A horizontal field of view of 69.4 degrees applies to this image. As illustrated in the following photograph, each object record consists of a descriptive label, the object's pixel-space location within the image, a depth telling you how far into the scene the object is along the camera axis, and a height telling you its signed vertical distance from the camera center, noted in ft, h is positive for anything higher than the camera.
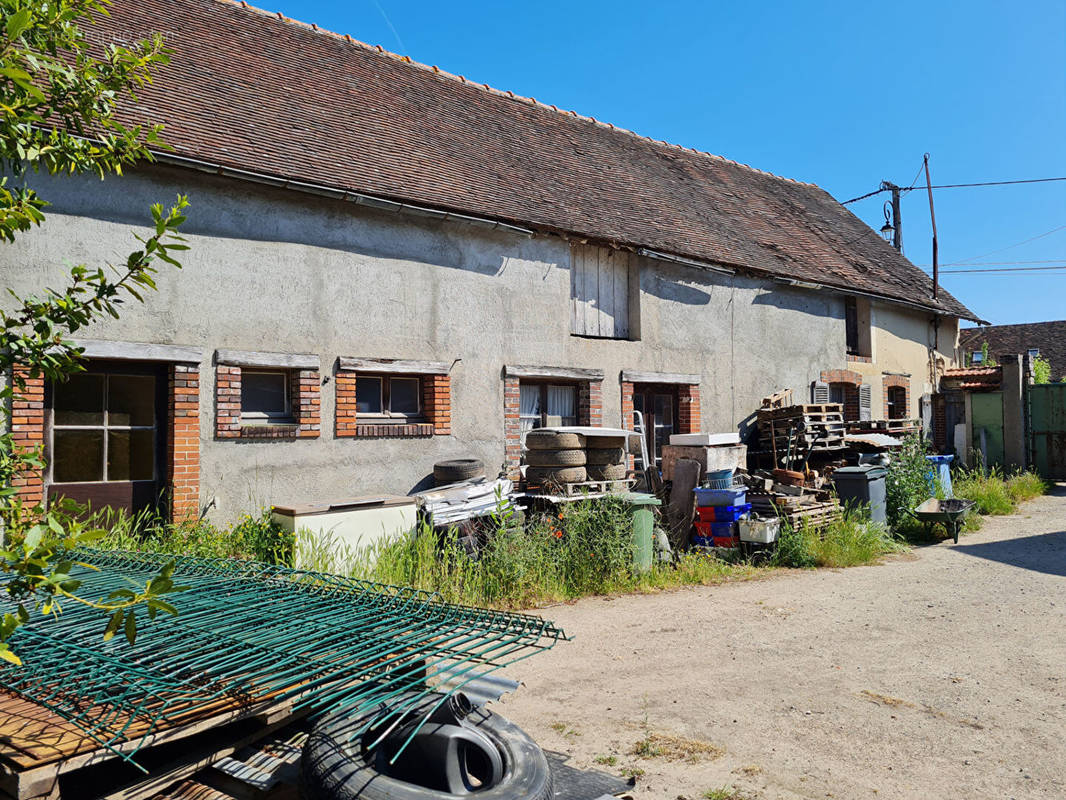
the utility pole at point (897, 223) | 78.54 +20.32
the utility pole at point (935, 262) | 57.26 +12.09
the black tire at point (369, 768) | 8.42 -3.93
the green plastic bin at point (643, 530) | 28.55 -4.03
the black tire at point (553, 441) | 31.14 -0.70
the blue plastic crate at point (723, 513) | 32.89 -3.90
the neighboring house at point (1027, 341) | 117.08 +12.64
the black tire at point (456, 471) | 31.68 -1.89
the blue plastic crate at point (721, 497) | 32.89 -3.18
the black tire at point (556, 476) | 30.99 -2.09
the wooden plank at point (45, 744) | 7.41 -3.19
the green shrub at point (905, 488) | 38.88 -3.43
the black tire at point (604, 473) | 32.01 -2.05
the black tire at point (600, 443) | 32.22 -0.81
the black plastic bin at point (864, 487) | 36.37 -3.14
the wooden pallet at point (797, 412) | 43.68 +0.58
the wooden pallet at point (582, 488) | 30.89 -2.62
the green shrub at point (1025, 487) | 49.26 -4.39
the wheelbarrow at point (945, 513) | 36.50 -4.41
